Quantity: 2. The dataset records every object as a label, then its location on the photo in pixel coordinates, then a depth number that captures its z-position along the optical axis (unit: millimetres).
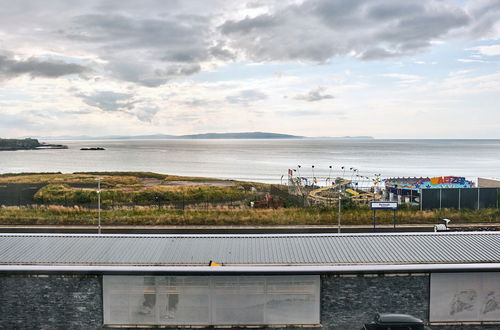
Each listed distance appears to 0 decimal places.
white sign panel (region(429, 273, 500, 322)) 11094
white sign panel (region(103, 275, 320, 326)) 10945
